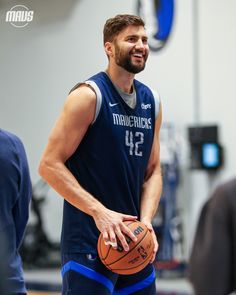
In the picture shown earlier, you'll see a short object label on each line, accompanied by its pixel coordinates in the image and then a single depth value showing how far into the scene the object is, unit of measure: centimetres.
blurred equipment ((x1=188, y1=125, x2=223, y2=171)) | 1213
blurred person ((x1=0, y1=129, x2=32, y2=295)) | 443
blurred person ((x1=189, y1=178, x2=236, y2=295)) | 284
